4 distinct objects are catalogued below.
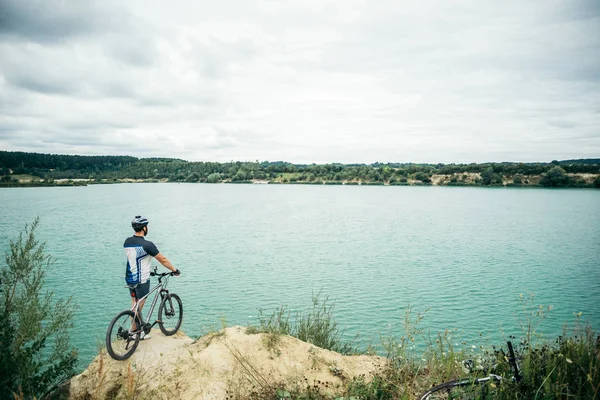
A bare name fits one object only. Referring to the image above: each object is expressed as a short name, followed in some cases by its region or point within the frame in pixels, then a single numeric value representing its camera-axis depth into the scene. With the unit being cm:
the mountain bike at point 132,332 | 739
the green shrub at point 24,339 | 705
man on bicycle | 809
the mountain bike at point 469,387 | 522
